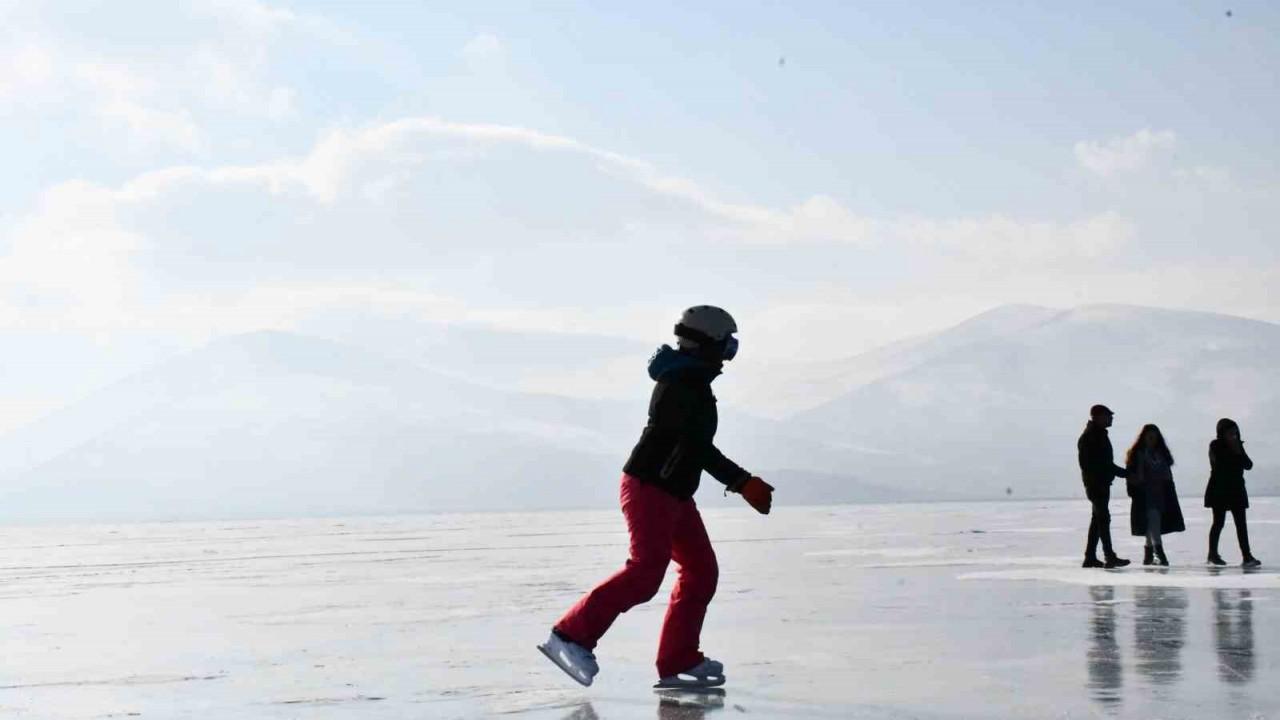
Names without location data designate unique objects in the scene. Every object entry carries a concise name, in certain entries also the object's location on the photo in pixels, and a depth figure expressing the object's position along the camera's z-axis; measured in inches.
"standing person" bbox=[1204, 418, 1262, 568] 657.6
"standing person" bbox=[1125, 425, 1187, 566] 660.1
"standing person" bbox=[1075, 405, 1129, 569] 636.7
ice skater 301.7
